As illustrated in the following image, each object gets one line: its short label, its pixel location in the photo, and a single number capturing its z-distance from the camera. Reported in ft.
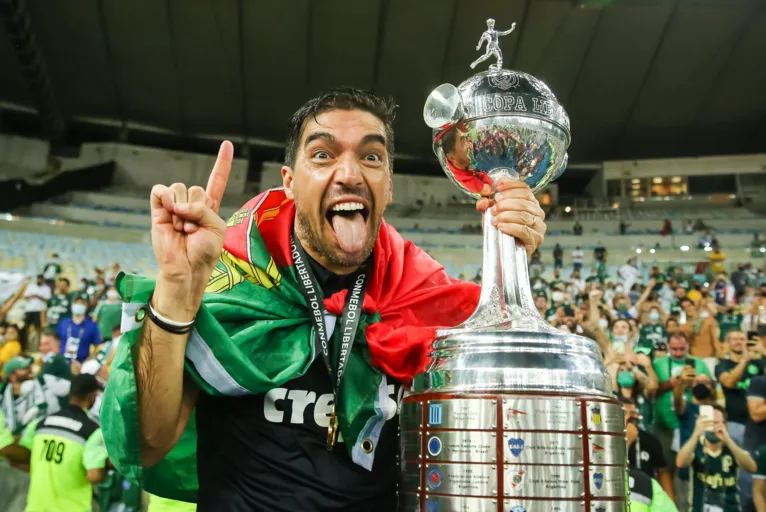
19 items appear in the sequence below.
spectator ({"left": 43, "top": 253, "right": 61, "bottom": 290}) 27.81
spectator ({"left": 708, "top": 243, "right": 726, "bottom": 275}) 35.74
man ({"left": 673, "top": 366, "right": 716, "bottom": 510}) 12.14
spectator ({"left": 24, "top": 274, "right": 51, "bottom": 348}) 24.66
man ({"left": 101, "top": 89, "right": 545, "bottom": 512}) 3.53
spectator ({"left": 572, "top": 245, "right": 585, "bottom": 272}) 38.55
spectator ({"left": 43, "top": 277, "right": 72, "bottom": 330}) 23.40
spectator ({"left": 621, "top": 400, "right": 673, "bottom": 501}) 11.32
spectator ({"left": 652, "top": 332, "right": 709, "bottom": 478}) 13.21
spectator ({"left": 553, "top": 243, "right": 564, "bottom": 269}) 40.27
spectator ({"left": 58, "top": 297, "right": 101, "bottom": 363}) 21.06
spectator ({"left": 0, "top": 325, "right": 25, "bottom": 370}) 17.90
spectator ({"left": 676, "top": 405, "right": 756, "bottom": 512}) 11.31
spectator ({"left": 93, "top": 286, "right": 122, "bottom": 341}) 14.16
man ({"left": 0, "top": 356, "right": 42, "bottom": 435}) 14.52
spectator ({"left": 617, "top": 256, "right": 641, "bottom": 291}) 32.57
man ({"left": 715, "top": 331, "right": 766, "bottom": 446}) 12.34
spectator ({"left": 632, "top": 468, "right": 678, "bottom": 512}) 9.27
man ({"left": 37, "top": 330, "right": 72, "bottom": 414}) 13.46
